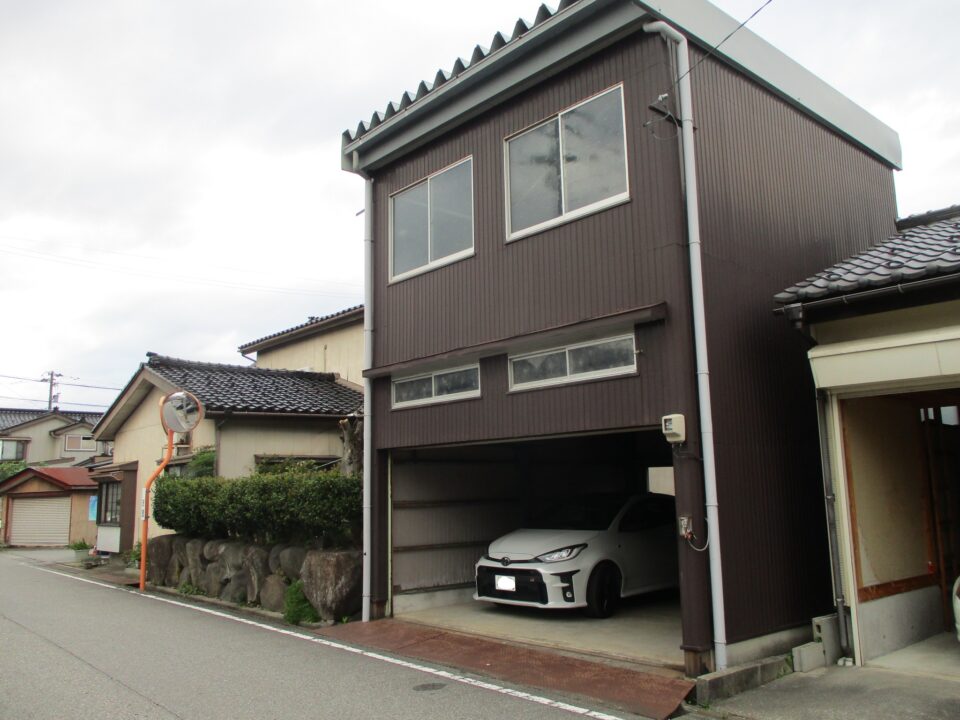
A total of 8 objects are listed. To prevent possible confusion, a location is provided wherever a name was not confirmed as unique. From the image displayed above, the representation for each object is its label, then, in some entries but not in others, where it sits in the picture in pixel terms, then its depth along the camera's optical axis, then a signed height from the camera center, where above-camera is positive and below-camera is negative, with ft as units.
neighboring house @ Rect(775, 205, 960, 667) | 22.40 +1.37
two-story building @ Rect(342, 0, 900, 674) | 23.66 +7.03
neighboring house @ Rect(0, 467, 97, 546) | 93.35 -2.27
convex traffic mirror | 46.37 +4.31
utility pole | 179.42 +22.84
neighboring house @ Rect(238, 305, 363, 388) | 62.95 +11.68
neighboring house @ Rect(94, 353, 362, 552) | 50.37 +4.14
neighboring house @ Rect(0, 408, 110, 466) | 137.39 +8.32
